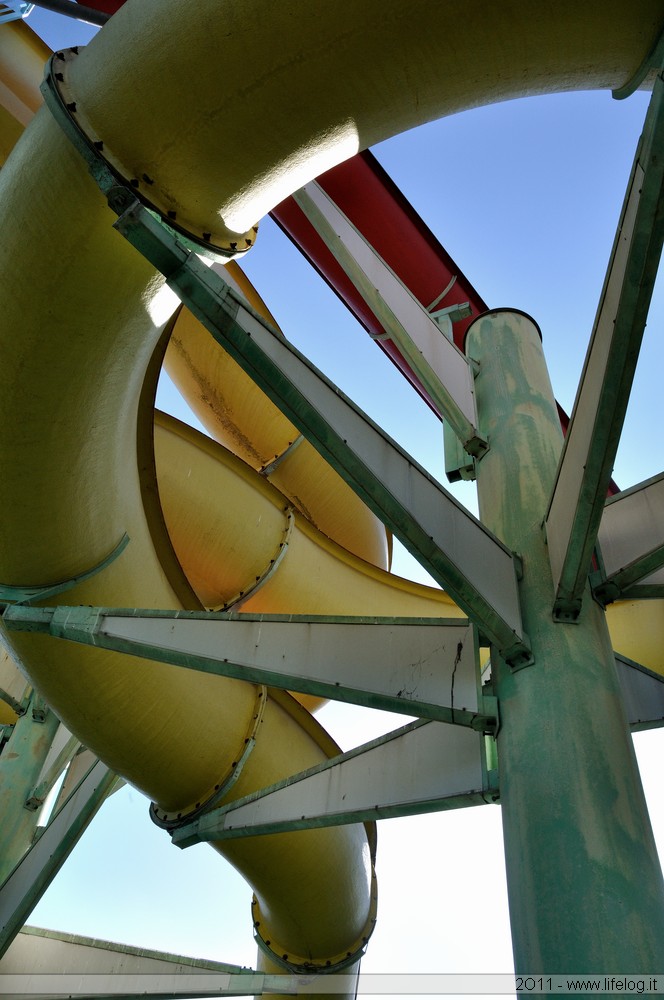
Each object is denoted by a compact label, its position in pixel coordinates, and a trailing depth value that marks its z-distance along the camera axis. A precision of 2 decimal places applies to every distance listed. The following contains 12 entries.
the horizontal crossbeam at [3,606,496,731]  2.88
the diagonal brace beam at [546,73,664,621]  2.20
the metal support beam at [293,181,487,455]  3.92
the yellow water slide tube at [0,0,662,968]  2.60
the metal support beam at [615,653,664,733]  3.27
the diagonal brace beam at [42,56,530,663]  2.57
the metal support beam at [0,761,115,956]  4.40
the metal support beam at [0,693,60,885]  5.54
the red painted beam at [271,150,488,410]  6.30
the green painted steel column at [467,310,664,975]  2.26
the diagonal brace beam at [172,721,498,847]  3.10
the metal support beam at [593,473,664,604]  3.07
